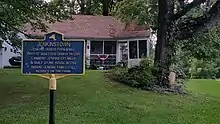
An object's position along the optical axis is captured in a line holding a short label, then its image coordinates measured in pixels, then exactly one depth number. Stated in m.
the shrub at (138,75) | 16.36
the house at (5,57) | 32.78
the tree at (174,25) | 16.83
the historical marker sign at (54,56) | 7.50
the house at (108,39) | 33.09
